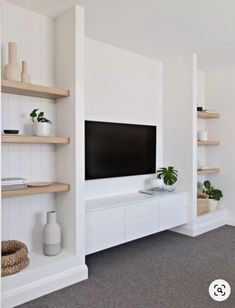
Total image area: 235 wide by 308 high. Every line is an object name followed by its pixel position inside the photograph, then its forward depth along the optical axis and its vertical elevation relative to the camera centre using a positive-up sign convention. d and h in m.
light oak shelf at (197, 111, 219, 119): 4.04 +0.48
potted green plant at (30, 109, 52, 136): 2.41 +0.19
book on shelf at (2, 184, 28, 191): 2.21 -0.33
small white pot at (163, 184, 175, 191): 3.75 -0.55
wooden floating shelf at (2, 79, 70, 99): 2.19 +0.48
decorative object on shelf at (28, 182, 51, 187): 2.37 -0.33
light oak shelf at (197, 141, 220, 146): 4.01 +0.06
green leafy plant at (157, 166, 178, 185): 3.71 -0.38
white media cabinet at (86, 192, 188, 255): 2.73 -0.79
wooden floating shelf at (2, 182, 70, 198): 2.14 -0.36
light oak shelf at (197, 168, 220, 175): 4.03 -0.36
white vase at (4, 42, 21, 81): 2.26 +0.66
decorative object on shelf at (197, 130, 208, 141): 4.23 +0.18
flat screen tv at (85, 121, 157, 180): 3.12 -0.04
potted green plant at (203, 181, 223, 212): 4.22 -0.72
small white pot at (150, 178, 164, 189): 3.68 -0.48
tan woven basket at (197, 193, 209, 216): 3.94 -0.83
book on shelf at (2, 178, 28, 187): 2.24 -0.29
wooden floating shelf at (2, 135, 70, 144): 2.13 +0.06
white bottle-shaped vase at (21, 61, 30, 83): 2.34 +0.62
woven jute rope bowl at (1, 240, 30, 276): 2.06 -0.86
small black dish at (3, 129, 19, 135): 2.28 +0.13
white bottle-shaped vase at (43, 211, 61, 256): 2.42 -0.79
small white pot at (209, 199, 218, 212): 4.17 -0.88
